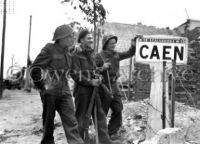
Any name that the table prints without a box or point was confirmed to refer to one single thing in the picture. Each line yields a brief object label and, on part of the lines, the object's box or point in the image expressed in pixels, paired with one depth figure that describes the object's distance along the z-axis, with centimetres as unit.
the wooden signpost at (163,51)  436
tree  832
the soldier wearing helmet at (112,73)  519
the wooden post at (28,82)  2609
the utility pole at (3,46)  1788
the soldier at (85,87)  480
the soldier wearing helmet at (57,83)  427
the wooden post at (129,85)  904
